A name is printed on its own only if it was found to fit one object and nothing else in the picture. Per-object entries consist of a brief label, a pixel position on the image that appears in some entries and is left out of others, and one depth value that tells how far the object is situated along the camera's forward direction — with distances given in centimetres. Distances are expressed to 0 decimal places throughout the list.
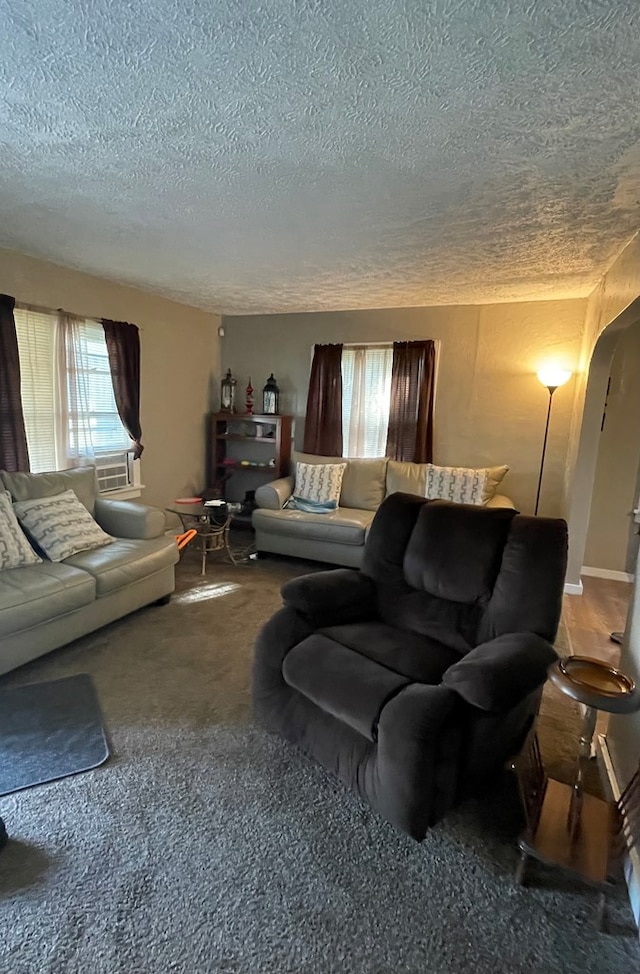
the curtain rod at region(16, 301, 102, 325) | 332
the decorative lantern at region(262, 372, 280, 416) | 513
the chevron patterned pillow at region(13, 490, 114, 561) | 290
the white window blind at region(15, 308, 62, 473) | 340
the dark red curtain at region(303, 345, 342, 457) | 496
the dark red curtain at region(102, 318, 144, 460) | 399
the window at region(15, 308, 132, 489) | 346
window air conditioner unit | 413
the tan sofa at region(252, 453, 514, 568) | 411
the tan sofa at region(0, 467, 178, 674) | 240
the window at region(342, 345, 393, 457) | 483
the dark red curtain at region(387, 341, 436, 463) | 461
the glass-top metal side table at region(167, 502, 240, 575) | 408
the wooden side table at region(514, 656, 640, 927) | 136
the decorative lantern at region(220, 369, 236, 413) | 528
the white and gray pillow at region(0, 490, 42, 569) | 269
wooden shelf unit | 510
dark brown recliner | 152
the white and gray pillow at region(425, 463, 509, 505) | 422
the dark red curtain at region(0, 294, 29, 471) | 317
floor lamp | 400
